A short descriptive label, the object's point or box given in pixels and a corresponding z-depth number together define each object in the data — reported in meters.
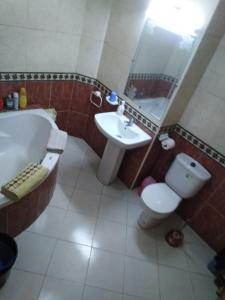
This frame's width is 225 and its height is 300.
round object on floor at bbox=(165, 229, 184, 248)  2.16
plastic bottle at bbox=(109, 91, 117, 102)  2.39
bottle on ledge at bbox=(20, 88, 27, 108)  2.25
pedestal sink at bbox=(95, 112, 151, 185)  2.06
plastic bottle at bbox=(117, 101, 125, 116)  2.34
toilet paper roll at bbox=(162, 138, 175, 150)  2.18
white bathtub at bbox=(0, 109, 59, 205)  2.25
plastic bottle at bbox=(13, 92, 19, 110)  2.22
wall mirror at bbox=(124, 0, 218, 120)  1.70
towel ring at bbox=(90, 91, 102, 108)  2.61
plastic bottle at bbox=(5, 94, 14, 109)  2.22
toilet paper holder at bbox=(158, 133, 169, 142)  2.18
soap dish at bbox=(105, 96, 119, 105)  2.40
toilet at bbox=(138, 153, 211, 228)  2.03
